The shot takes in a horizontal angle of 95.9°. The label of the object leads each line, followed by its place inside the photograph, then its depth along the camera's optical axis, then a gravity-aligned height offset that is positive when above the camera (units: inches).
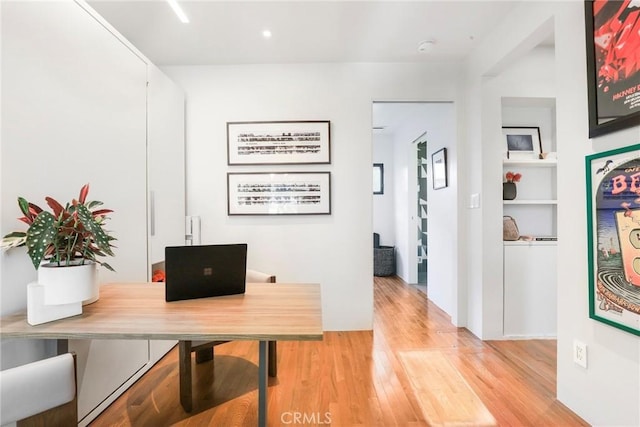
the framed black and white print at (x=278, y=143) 114.9 +29.5
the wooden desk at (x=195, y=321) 40.4 -16.0
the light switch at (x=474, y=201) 106.4 +5.2
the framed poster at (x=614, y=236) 53.0 -4.6
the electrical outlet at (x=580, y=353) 64.3 -31.7
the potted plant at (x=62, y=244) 44.7 -4.1
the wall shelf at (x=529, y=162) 106.6 +19.2
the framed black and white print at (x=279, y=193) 115.6 +9.5
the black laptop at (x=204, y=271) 53.7 -10.3
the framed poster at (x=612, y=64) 52.9 +29.1
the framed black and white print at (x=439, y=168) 128.8 +22.3
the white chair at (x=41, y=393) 33.0 -21.1
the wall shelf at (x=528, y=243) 105.0 -10.5
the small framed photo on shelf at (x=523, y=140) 112.3 +29.1
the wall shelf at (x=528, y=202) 107.4 +4.5
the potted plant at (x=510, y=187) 107.9 +10.2
